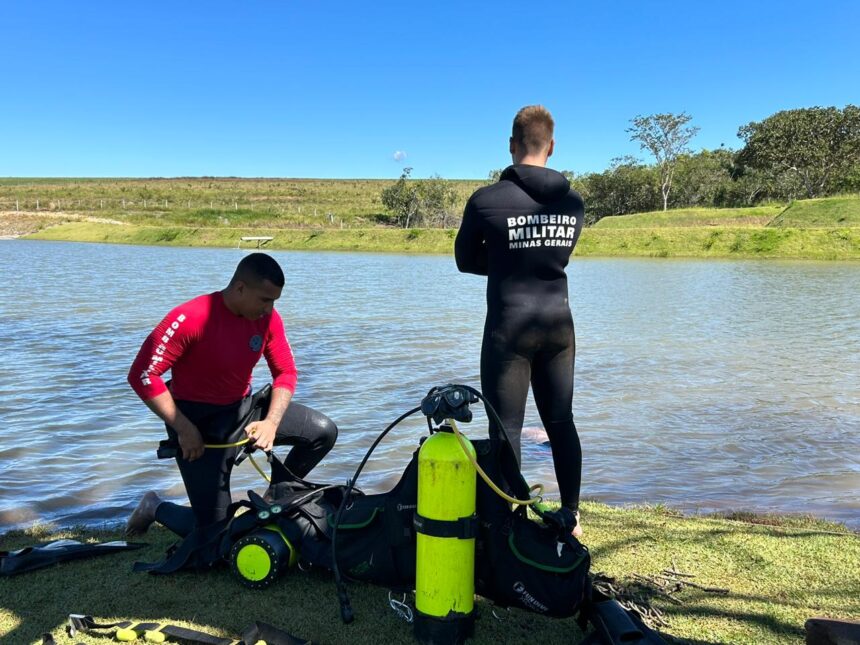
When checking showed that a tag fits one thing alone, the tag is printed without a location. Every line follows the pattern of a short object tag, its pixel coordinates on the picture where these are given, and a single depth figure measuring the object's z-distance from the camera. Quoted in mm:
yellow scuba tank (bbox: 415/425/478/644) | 2902
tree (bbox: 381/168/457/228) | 72562
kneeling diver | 3549
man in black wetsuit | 3678
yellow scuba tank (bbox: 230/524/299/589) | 3422
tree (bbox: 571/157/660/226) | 72125
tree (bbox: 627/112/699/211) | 68562
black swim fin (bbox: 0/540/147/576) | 3627
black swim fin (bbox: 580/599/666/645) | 2812
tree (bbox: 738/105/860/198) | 58406
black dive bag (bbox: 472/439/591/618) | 3049
